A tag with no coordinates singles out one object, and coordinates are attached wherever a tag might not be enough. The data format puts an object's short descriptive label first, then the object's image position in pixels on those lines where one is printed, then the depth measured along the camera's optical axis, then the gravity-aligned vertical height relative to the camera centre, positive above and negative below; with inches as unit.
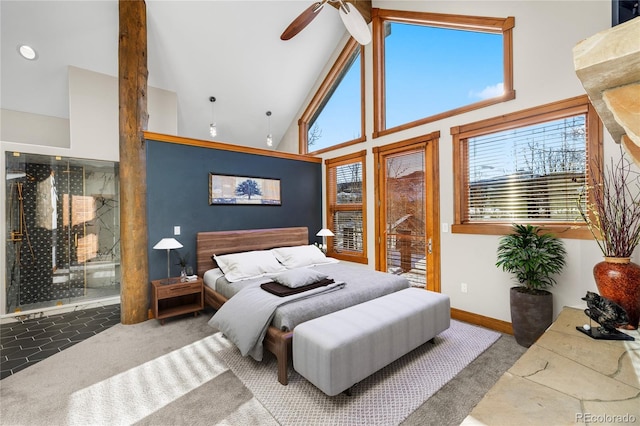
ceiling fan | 106.8 +78.6
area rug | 73.8 -54.5
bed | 90.7 -32.7
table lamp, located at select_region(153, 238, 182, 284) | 131.9 -14.3
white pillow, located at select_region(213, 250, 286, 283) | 139.3 -27.5
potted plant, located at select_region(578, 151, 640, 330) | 78.0 -7.1
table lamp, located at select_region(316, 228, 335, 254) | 185.1 -21.8
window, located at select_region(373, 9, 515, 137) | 127.8 +77.2
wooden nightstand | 133.0 -44.5
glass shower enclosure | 143.1 -8.0
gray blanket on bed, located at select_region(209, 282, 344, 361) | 92.0 -36.6
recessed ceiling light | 140.3 +85.6
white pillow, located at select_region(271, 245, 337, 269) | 164.1 -27.2
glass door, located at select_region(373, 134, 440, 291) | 146.5 -0.6
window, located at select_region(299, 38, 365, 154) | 194.1 +79.7
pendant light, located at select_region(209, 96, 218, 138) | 196.3 +74.5
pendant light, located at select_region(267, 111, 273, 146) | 228.0 +69.4
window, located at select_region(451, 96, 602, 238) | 105.1 +17.8
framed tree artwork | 165.5 +15.0
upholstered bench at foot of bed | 76.2 -39.5
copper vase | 76.8 -22.5
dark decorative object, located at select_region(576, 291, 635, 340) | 69.3 -29.0
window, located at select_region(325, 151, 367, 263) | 187.2 +3.4
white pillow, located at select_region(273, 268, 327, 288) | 111.5 -27.5
